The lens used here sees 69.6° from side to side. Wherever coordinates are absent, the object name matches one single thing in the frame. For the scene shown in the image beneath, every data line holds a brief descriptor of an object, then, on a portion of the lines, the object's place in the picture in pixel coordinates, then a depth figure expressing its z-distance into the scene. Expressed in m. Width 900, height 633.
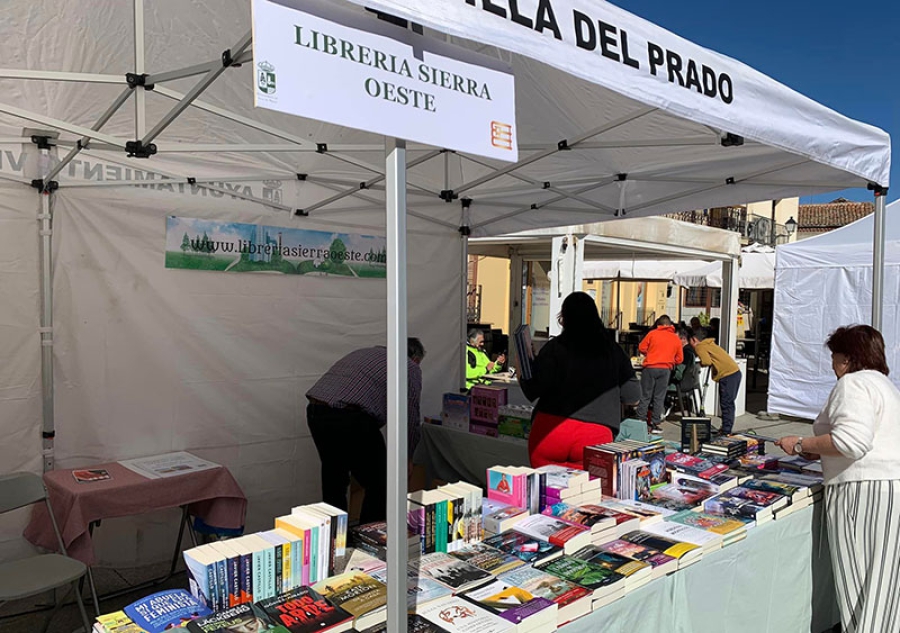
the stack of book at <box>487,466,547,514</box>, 2.51
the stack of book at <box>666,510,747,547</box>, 2.41
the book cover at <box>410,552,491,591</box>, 1.95
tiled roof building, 30.83
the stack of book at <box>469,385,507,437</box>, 4.68
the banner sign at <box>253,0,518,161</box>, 1.24
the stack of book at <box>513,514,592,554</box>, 2.23
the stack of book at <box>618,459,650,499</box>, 2.81
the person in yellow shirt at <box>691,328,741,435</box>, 8.00
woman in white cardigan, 2.57
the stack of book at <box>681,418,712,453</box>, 3.64
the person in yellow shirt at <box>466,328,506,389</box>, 6.47
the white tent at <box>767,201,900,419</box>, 8.47
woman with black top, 3.09
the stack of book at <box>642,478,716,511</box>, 2.78
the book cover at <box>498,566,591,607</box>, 1.86
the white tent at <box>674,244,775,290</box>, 12.23
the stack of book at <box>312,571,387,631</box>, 1.71
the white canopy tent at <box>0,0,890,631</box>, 2.56
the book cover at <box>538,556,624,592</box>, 1.96
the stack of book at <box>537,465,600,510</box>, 2.57
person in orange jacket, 8.10
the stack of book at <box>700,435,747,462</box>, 3.55
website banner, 3.95
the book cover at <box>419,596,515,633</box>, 1.68
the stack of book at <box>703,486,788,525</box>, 2.63
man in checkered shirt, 3.57
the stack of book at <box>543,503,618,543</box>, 2.33
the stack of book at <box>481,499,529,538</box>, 2.36
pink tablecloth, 3.02
